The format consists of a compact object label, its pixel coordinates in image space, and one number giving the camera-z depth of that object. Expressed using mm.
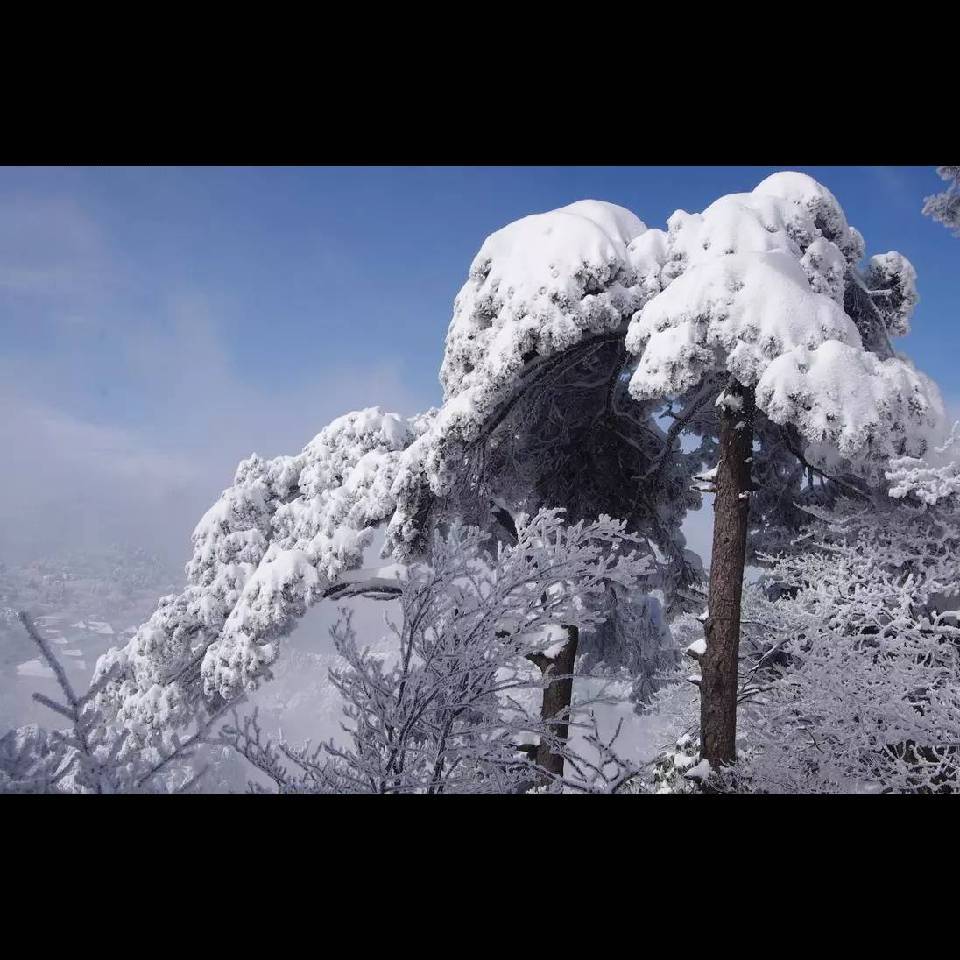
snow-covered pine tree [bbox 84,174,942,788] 5016
